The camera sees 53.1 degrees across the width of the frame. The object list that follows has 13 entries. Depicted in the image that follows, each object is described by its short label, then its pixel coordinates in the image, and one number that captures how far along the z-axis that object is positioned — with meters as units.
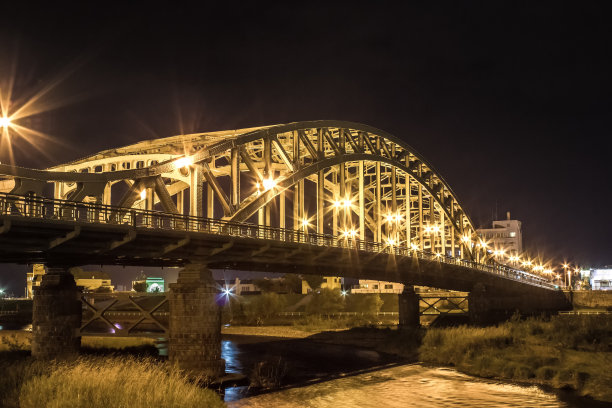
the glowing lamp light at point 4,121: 27.31
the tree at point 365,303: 88.50
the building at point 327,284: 114.11
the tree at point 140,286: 141.50
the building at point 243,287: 142.88
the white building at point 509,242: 198.38
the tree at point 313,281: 115.50
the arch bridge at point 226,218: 27.34
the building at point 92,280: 133.00
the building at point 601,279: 160.66
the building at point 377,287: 113.48
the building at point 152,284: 141.88
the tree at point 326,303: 86.81
